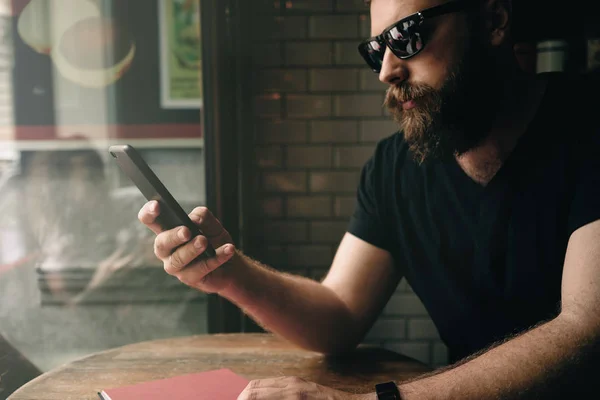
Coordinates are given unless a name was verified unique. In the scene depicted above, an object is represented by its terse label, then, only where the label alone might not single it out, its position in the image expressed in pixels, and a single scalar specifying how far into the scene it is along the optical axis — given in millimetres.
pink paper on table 965
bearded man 1089
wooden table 1085
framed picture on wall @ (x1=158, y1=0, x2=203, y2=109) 2252
